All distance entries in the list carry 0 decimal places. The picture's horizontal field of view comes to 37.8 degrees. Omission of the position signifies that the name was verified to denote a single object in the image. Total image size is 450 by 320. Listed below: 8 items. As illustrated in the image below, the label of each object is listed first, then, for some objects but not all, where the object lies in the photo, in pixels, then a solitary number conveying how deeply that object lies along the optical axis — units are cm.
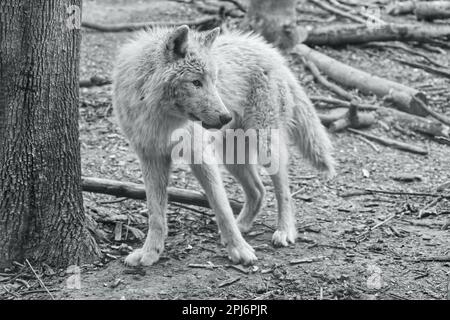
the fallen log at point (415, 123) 842
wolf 509
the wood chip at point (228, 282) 497
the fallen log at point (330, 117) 851
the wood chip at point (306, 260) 536
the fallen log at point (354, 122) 844
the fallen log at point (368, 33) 1097
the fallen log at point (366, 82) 885
